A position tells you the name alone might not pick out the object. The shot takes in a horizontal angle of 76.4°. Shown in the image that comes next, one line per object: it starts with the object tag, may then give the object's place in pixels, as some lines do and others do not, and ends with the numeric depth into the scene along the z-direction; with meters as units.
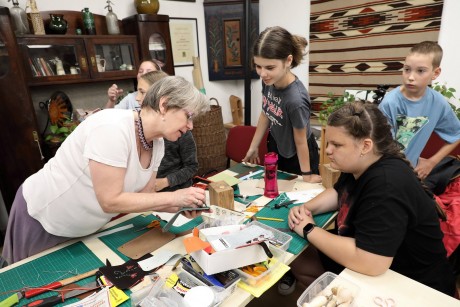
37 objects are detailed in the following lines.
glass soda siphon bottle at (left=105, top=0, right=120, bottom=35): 2.70
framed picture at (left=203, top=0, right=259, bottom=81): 3.57
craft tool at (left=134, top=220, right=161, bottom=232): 1.27
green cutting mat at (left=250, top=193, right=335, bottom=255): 1.14
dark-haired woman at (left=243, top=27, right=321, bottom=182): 1.60
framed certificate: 3.44
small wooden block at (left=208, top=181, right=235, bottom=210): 1.33
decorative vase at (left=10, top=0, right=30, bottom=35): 2.20
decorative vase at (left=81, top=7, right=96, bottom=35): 2.58
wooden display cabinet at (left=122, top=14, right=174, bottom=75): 2.79
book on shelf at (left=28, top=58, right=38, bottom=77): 2.34
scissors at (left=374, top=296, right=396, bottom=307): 0.85
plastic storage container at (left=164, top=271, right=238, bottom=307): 0.86
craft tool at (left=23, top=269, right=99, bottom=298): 0.90
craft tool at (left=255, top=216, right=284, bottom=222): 1.29
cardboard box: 0.88
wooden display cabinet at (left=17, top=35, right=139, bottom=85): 2.33
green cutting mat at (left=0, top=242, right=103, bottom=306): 0.96
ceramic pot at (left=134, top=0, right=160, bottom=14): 2.84
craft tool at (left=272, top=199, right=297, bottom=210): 1.39
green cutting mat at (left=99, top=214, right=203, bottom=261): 1.16
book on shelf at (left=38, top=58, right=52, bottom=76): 2.41
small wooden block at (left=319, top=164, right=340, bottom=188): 1.52
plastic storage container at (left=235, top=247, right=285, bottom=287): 0.92
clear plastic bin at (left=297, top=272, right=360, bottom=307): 0.87
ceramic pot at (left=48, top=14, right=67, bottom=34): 2.42
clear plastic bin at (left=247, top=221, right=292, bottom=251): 1.06
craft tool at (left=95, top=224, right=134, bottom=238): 1.24
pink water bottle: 1.45
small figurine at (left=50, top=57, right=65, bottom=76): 2.47
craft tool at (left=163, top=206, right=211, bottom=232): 1.11
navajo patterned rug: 2.62
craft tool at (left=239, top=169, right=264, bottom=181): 1.74
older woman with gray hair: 0.98
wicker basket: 3.17
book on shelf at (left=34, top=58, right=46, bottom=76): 2.38
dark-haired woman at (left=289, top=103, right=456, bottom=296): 0.96
